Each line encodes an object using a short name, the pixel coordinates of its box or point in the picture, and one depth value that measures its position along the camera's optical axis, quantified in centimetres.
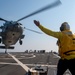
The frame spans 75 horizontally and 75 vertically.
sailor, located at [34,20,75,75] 316
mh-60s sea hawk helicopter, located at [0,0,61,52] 1338
